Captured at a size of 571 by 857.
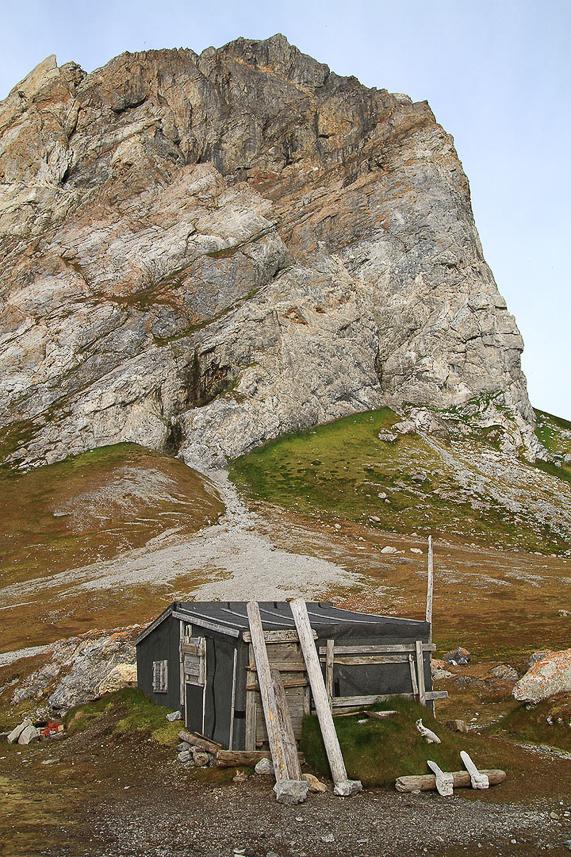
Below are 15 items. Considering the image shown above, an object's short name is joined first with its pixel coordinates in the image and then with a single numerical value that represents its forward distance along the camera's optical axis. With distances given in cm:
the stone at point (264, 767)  1669
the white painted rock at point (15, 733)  2395
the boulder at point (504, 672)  2942
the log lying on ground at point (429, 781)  1565
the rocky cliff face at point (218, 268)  12769
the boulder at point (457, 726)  2120
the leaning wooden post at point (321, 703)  1542
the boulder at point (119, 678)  2653
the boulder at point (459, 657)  3369
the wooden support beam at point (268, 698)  1579
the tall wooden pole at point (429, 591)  2519
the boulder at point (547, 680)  2264
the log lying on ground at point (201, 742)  1820
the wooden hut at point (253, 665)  1781
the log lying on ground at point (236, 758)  1709
